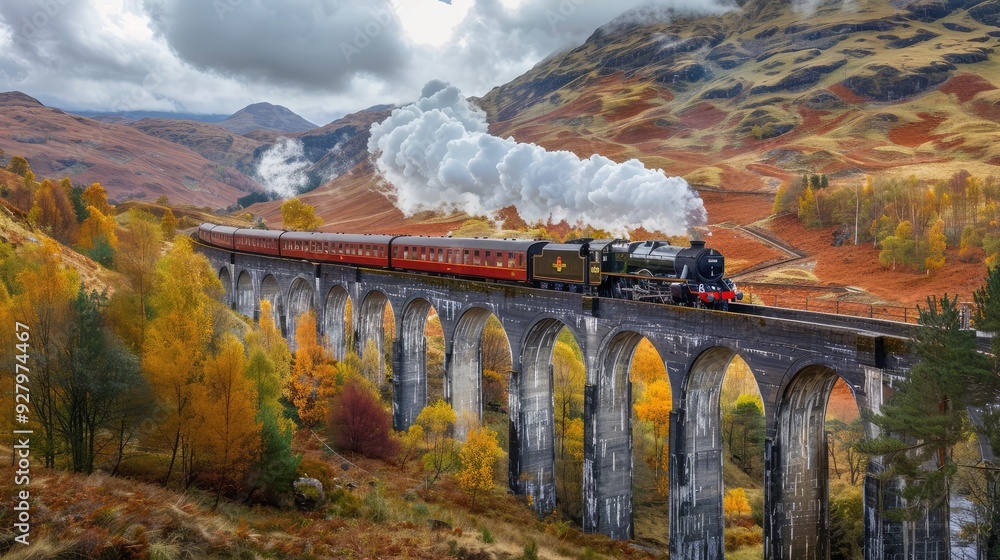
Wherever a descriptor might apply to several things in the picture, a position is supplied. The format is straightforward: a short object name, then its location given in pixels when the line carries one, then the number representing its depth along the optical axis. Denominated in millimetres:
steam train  23984
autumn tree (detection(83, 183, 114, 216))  86625
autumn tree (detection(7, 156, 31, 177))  98988
